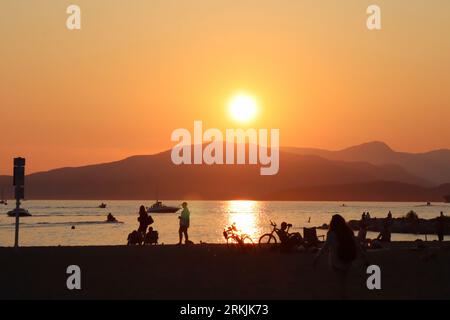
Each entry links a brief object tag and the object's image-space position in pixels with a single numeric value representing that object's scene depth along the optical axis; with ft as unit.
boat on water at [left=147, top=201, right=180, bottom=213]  606.55
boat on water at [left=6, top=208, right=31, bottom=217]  561.93
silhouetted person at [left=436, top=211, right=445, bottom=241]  150.41
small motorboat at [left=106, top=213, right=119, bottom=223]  433.89
